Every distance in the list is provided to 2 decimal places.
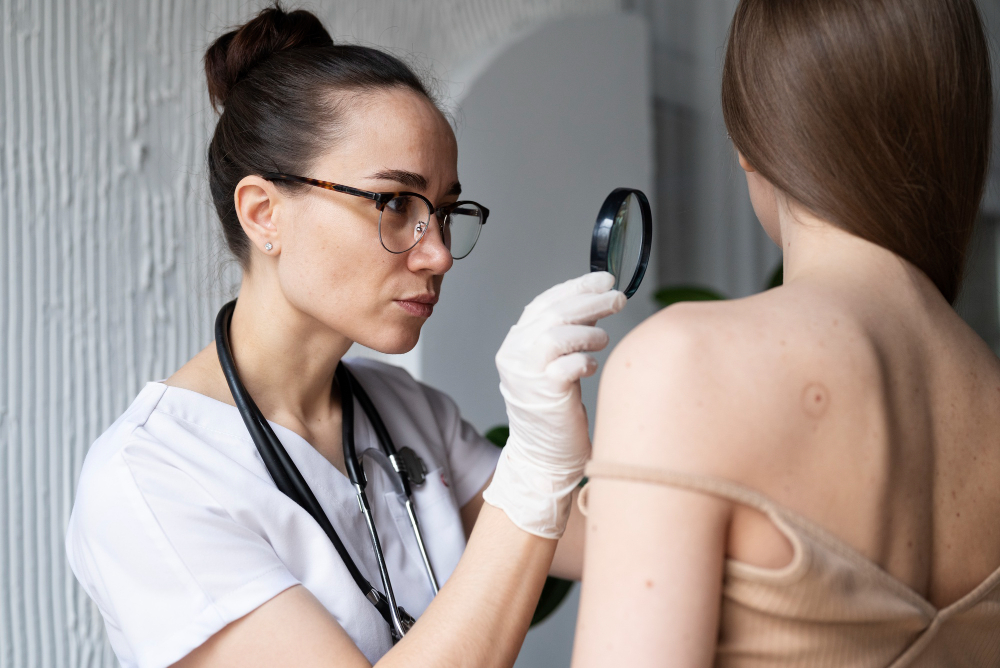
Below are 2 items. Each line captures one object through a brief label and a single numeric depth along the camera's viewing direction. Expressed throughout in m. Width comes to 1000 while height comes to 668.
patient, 0.57
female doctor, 0.86
